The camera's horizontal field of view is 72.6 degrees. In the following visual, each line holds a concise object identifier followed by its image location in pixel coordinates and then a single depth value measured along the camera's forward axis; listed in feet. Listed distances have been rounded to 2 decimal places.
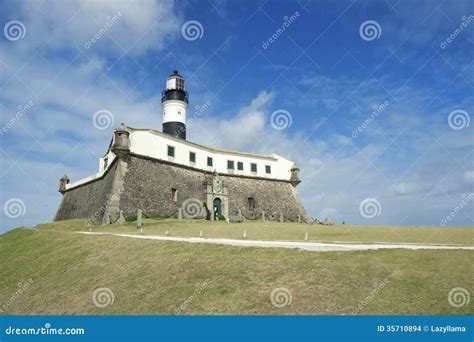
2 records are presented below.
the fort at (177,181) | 94.07
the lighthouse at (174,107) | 128.67
